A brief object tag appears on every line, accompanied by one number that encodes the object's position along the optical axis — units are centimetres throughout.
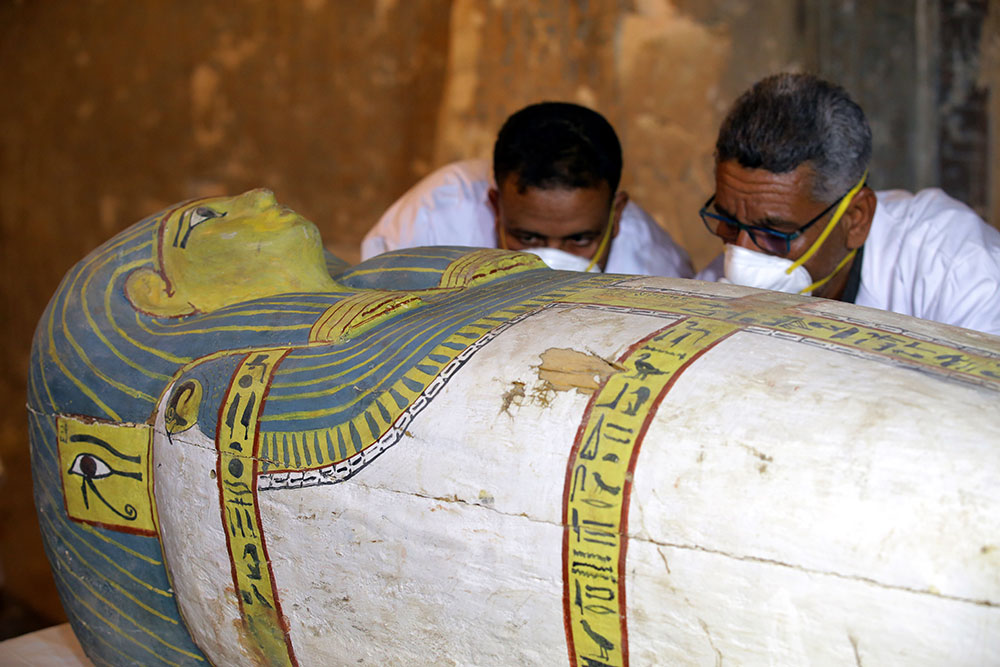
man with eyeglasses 235
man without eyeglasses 271
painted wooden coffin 120
